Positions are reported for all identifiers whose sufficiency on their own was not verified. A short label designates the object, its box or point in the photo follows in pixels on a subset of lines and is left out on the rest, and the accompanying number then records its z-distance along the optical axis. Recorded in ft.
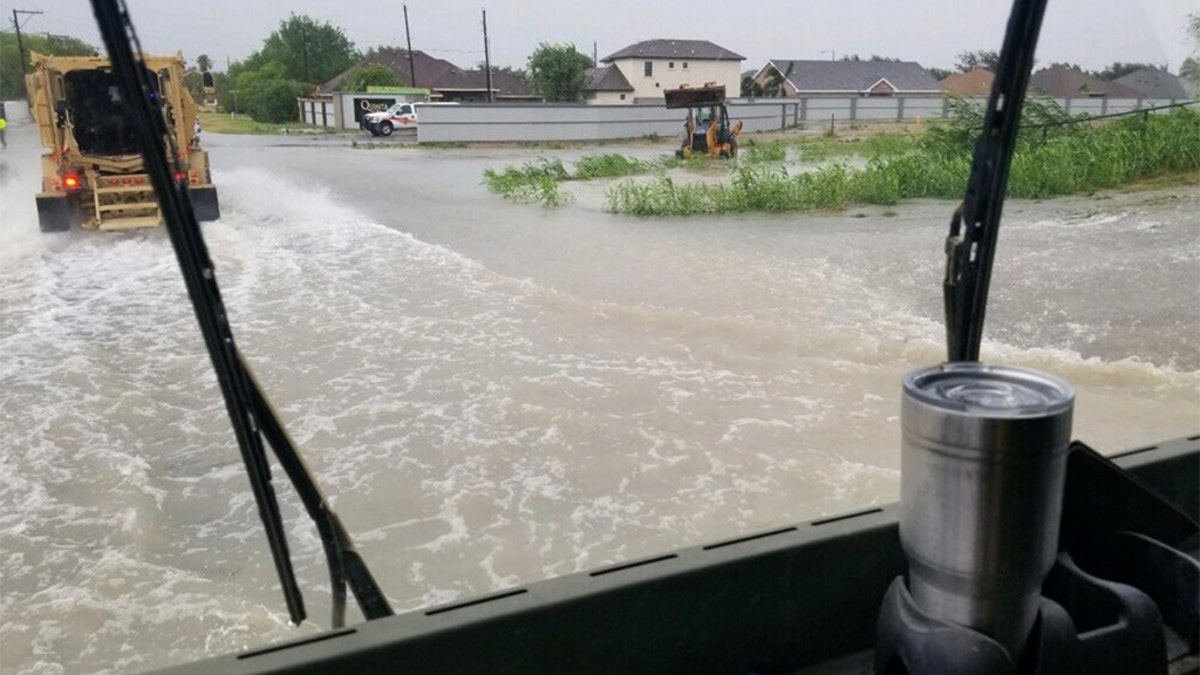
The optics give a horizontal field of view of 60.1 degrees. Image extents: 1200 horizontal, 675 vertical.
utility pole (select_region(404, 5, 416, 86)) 162.71
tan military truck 41.86
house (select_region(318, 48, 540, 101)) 176.55
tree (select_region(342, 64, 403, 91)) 158.61
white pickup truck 125.38
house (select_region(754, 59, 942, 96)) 117.39
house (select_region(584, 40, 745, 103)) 99.14
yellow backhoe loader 80.33
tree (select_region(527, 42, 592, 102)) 130.93
